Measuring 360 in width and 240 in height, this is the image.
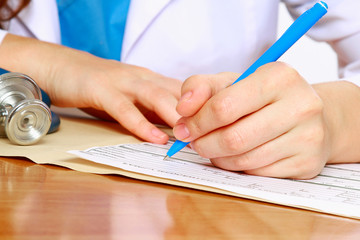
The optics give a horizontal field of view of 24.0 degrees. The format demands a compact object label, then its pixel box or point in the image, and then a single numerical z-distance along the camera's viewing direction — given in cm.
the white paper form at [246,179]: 60
